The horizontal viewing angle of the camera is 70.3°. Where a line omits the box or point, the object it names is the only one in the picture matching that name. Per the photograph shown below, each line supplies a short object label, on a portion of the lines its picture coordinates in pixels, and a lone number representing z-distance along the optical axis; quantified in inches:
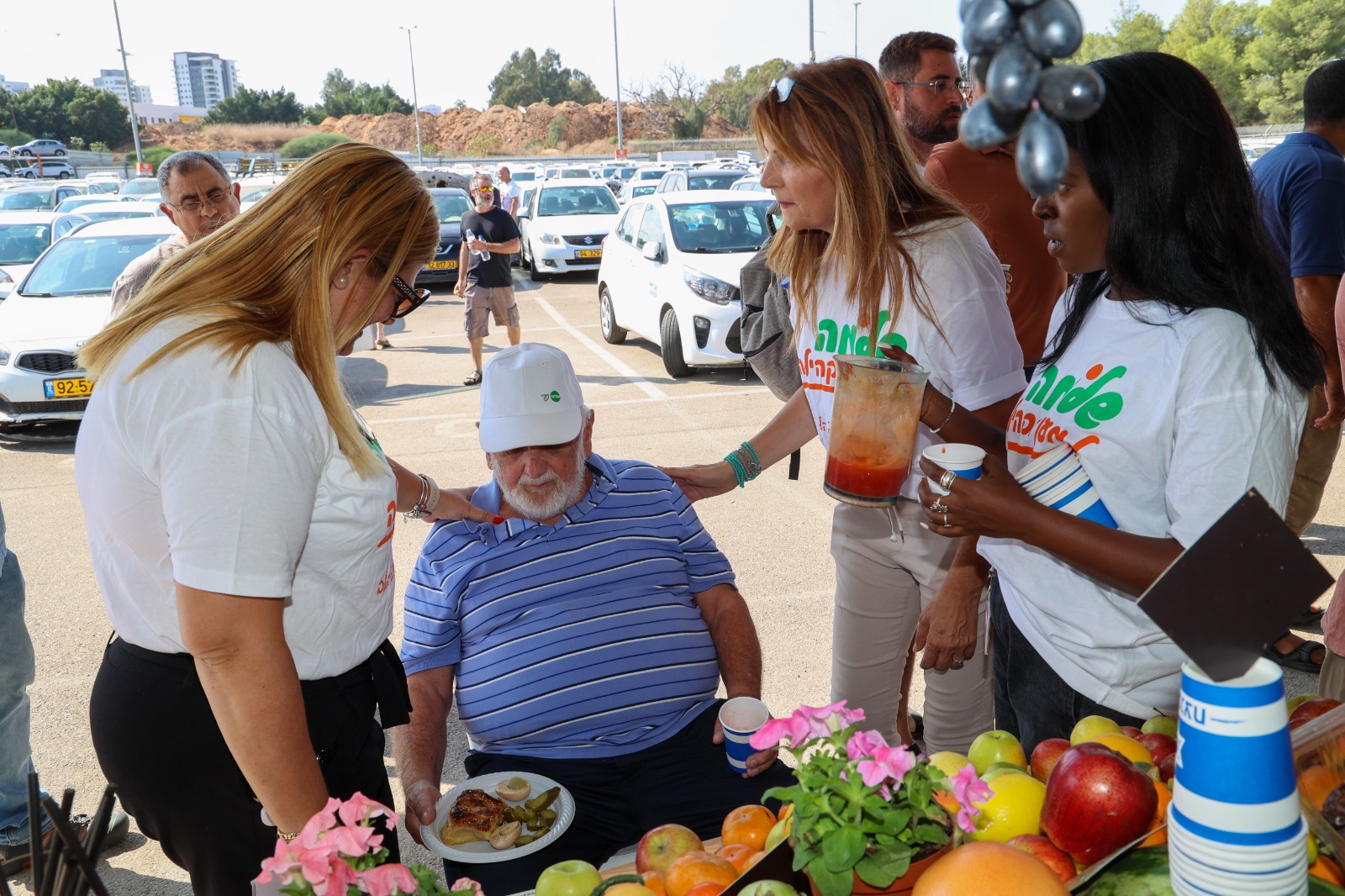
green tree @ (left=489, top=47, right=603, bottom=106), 3230.8
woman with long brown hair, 88.1
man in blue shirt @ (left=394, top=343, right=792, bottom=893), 93.7
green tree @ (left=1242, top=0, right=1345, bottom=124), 1386.6
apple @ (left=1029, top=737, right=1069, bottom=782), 59.1
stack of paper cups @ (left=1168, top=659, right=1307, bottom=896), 34.0
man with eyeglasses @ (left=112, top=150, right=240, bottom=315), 180.4
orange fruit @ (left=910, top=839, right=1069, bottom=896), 41.9
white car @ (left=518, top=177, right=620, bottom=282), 622.5
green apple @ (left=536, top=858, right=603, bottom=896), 54.4
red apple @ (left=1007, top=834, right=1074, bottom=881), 48.9
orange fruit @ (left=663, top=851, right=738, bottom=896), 54.6
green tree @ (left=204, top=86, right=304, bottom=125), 2741.1
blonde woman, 54.4
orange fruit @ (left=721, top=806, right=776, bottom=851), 61.5
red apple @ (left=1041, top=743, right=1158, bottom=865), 48.3
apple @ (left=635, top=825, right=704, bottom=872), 60.5
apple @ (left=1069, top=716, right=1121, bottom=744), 60.0
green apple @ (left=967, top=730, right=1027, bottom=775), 61.1
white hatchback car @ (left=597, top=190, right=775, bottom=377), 347.9
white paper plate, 72.1
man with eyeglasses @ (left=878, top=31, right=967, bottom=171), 152.6
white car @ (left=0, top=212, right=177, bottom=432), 291.0
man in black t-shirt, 366.6
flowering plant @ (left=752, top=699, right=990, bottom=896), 43.8
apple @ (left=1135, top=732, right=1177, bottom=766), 58.7
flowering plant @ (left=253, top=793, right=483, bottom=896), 40.6
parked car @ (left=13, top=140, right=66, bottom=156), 1980.8
